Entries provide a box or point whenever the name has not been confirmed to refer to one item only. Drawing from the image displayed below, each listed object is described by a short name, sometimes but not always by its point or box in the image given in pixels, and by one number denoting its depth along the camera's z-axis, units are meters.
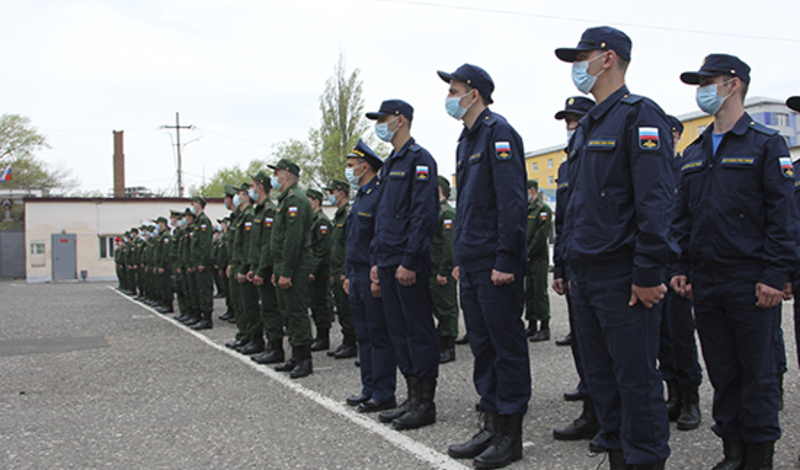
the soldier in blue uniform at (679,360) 4.41
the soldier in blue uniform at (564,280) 4.10
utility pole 53.50
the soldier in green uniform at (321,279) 8.80
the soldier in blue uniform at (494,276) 3.76
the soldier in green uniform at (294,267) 6.49
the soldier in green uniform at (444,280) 7.81
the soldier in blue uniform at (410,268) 4.55
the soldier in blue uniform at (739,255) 3.31
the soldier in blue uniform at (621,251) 2.78
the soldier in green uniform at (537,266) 8.55
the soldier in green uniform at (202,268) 10.93
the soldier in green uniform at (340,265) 7.97
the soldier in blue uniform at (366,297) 5.11
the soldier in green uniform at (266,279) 7.15
